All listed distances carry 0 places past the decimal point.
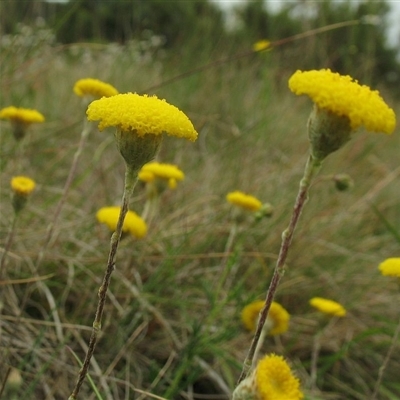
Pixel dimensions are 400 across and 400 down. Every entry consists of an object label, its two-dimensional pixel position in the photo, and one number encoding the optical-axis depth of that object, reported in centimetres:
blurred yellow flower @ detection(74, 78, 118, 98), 23
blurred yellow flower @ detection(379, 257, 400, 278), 18
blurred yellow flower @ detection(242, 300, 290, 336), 22
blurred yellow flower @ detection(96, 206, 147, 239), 23
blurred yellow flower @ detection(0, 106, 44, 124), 25
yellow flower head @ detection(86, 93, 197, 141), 13
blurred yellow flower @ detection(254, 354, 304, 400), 13
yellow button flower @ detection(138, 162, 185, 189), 25
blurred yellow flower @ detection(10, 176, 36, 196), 22
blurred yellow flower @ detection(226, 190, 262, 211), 26
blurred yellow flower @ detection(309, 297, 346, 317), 26
